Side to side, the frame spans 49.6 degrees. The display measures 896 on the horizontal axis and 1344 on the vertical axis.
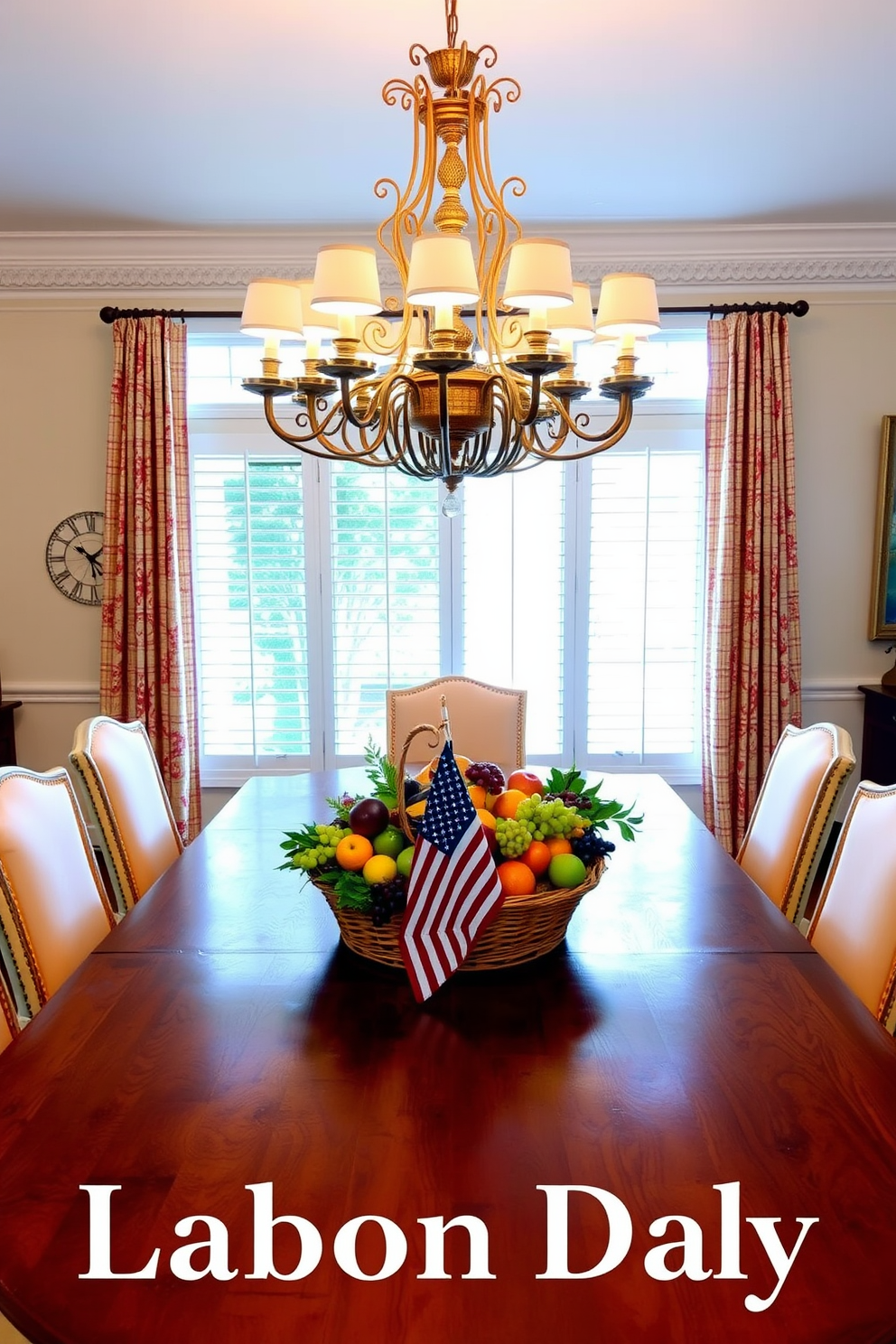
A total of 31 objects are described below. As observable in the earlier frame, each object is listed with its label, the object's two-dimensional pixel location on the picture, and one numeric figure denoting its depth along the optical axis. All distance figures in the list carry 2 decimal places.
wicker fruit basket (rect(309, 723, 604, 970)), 1.58
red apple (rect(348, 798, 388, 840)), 1.65
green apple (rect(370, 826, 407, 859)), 1.64
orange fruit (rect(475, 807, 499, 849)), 1.67
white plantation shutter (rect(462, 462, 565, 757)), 4.13
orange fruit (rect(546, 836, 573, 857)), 1.68
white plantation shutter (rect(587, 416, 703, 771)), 4.12
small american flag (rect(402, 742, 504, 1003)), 1.49
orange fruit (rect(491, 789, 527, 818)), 1.76
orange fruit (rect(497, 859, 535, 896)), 1.61
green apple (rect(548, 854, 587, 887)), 1.63
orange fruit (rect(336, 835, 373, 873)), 1.60
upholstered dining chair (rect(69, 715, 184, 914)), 2.31
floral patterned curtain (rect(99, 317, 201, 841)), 3.91
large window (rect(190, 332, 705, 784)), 4.13
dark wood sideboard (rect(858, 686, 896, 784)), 3.91
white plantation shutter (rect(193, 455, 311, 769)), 4.16
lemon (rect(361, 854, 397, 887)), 1.59
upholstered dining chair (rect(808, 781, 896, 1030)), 1.70
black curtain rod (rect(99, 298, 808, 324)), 3.87
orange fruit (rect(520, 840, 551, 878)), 1.66
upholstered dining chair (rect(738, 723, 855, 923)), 2.18
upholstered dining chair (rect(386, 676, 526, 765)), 3.25
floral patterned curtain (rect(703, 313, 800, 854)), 3.89
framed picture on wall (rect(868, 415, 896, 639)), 4.04
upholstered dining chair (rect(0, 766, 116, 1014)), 1.78
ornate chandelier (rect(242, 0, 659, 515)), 1.73
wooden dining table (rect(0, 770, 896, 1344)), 0.97
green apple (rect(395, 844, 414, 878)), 1.60
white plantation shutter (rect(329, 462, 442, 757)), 4.14
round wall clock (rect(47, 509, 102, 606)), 4.14
